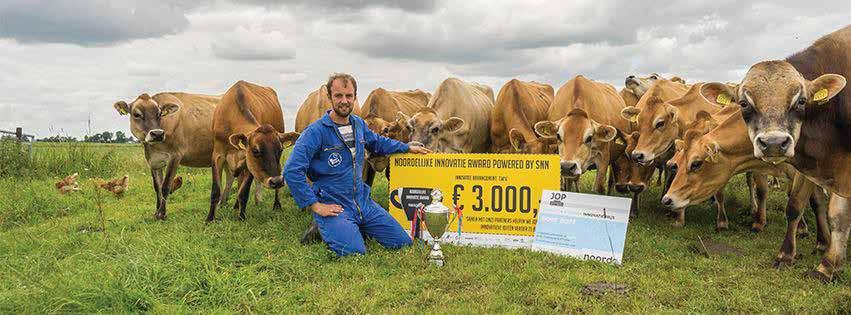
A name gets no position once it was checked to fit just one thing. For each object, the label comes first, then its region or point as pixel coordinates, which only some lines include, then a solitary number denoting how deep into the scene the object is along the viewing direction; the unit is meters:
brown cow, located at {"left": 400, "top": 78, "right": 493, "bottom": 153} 8.43
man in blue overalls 6.12
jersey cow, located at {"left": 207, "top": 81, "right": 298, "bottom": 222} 7.51
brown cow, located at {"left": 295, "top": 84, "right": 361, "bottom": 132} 10.23
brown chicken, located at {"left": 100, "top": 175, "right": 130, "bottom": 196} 7.13
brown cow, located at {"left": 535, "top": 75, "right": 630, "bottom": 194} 7.30
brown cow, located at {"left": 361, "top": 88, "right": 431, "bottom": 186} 8.66
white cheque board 5.93
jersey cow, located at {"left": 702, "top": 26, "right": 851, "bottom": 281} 4.71
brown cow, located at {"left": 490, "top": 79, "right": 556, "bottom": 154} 8.31
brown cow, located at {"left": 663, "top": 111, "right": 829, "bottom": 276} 6.01
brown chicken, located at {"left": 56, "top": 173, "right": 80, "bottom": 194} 7.07
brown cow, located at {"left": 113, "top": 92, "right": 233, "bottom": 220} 8.83
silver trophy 5.73
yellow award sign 6.60
